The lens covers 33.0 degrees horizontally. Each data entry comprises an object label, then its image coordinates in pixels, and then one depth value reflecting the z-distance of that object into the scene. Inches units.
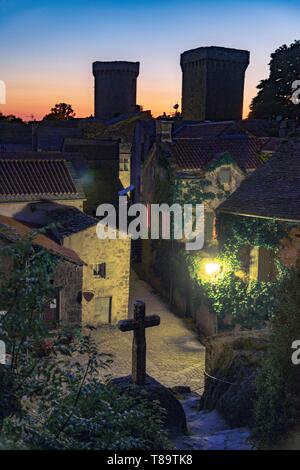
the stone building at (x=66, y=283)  787.4
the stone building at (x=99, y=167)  1397.6
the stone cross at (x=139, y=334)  438.9
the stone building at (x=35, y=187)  932.0
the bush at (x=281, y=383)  331.0
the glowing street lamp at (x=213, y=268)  792.9
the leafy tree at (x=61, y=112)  3152.1
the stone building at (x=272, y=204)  655.1
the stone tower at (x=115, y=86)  2369.6
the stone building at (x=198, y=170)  981.2
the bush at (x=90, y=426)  232.7
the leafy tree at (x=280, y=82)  1898.4
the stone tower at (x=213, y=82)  2202.3
